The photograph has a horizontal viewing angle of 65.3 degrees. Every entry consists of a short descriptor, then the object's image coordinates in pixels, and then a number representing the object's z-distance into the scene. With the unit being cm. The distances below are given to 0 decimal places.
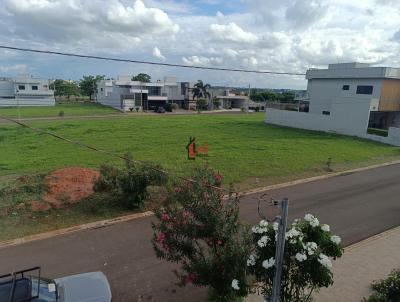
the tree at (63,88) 8406
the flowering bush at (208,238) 491
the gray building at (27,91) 6900
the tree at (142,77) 9722
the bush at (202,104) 6656
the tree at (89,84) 8425
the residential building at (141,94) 6036
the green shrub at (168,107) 6081
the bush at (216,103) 7034
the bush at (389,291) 578
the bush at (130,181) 1045
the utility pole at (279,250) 429
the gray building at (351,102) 3123
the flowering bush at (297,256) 451
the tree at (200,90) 6775
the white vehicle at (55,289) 464
